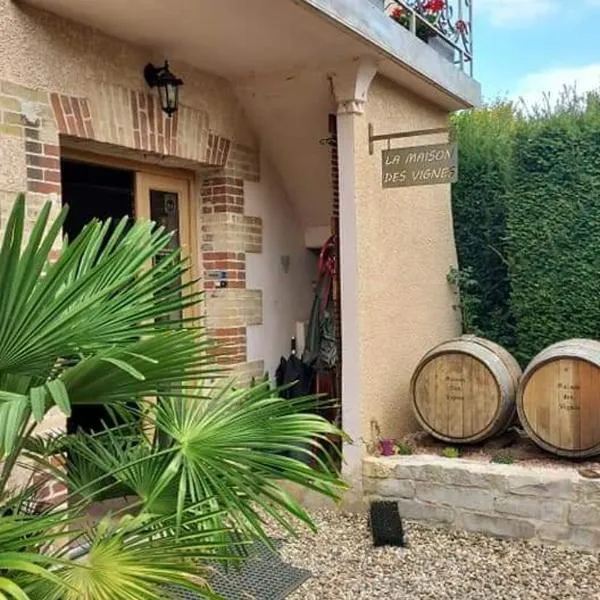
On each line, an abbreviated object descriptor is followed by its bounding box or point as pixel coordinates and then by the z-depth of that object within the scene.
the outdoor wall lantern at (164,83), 4.38
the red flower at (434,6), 5.68
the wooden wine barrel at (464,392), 4.81
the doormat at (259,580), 3.71
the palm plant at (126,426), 1.97
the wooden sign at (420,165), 4.66
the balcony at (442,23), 5.42
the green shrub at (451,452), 4.86
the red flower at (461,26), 6.10
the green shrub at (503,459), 4.67
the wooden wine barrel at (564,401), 4.46
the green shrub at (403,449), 5.00
